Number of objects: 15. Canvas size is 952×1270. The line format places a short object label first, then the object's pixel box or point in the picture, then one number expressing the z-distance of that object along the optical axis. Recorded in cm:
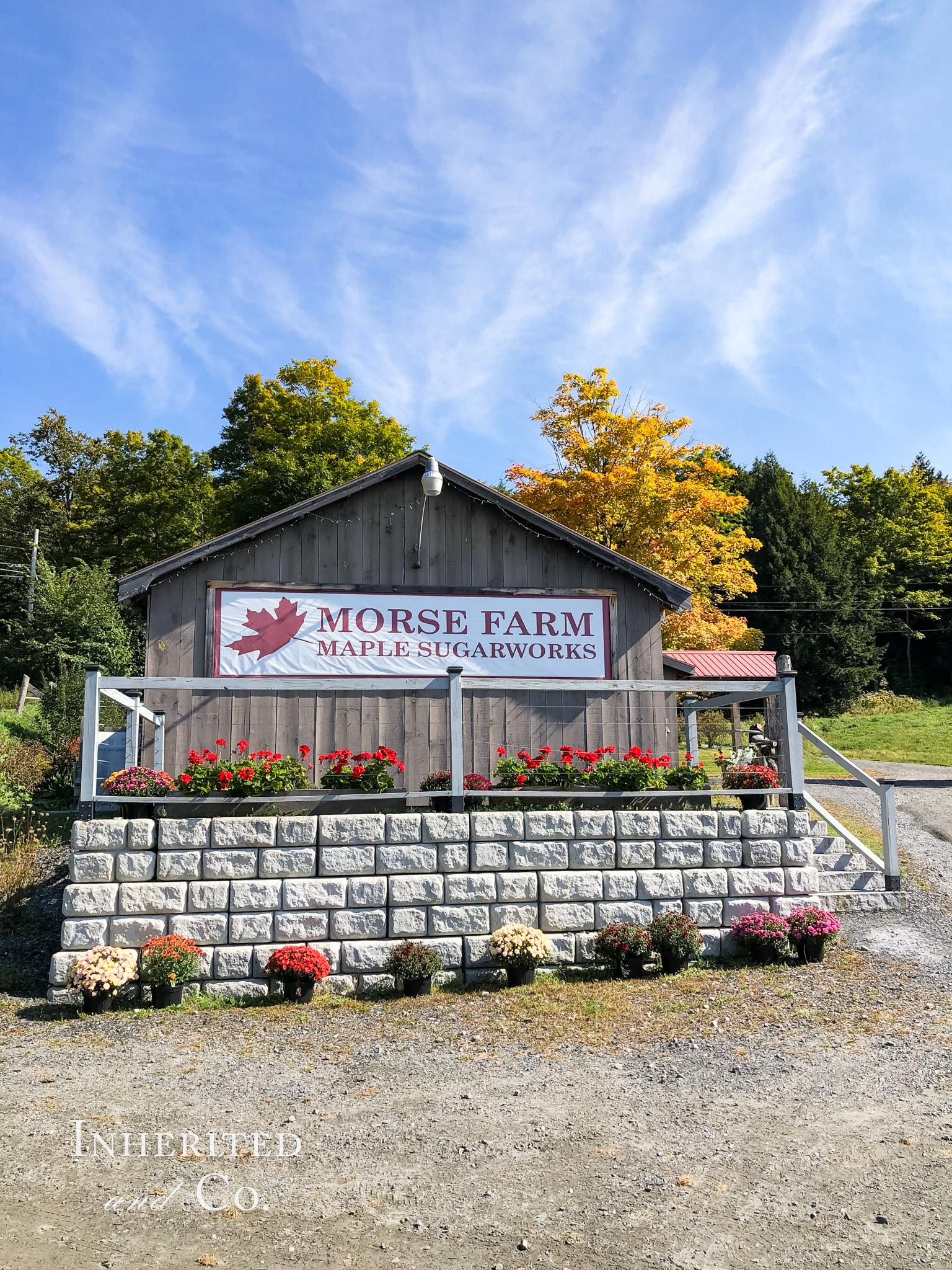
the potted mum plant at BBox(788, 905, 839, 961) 781
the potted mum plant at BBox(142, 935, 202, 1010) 704
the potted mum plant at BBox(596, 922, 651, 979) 748
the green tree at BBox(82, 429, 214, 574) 3434
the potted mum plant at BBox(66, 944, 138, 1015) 687
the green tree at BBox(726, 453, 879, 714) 3788
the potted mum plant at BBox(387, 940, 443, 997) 722
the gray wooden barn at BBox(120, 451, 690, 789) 1034
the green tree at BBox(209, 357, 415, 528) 2991
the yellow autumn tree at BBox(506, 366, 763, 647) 2178
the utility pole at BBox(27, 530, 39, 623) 2740
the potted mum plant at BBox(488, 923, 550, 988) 731
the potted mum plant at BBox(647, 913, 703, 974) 760
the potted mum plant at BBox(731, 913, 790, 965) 784
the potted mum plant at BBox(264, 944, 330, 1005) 713
